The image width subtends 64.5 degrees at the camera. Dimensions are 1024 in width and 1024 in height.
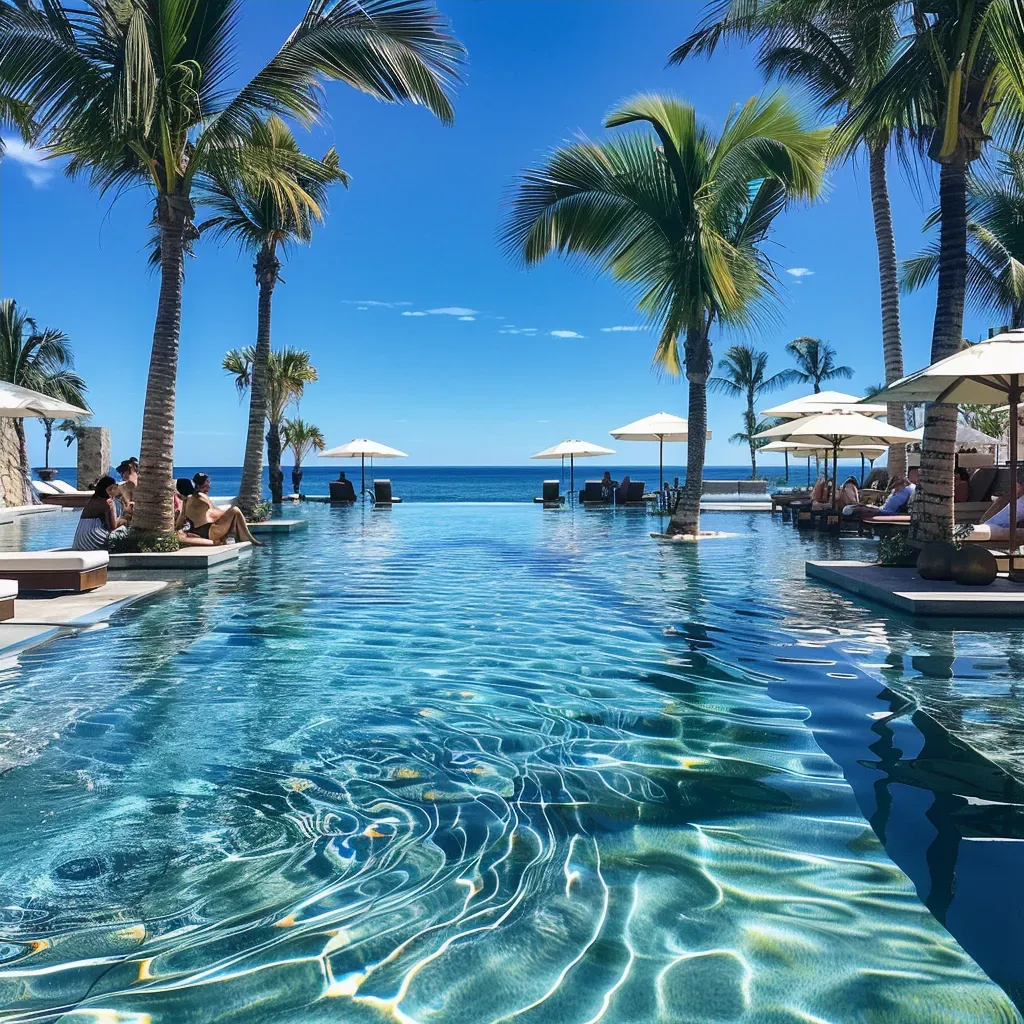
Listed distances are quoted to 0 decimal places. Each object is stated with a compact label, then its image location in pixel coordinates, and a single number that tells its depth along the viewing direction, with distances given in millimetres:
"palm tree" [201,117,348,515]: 17609
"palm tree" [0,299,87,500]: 29125
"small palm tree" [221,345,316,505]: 29328
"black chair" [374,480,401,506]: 31000
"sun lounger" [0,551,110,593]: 8836
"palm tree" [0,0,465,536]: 10562
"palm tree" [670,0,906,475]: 9758
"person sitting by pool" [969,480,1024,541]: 10500
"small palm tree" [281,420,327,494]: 37125
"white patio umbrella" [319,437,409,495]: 30922
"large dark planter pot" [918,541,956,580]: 8797
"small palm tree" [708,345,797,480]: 45906
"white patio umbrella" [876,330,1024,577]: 8008
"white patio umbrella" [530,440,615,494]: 30422
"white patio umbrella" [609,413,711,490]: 24078
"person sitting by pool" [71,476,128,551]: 11172
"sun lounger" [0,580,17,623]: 7340
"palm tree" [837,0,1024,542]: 8586
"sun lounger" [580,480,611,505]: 28312
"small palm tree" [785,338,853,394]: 46344
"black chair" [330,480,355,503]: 30609
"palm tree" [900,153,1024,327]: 21969
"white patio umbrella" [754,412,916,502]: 16375
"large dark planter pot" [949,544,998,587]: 8516
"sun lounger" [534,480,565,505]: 29731
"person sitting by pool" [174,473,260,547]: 13562
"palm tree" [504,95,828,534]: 14195
